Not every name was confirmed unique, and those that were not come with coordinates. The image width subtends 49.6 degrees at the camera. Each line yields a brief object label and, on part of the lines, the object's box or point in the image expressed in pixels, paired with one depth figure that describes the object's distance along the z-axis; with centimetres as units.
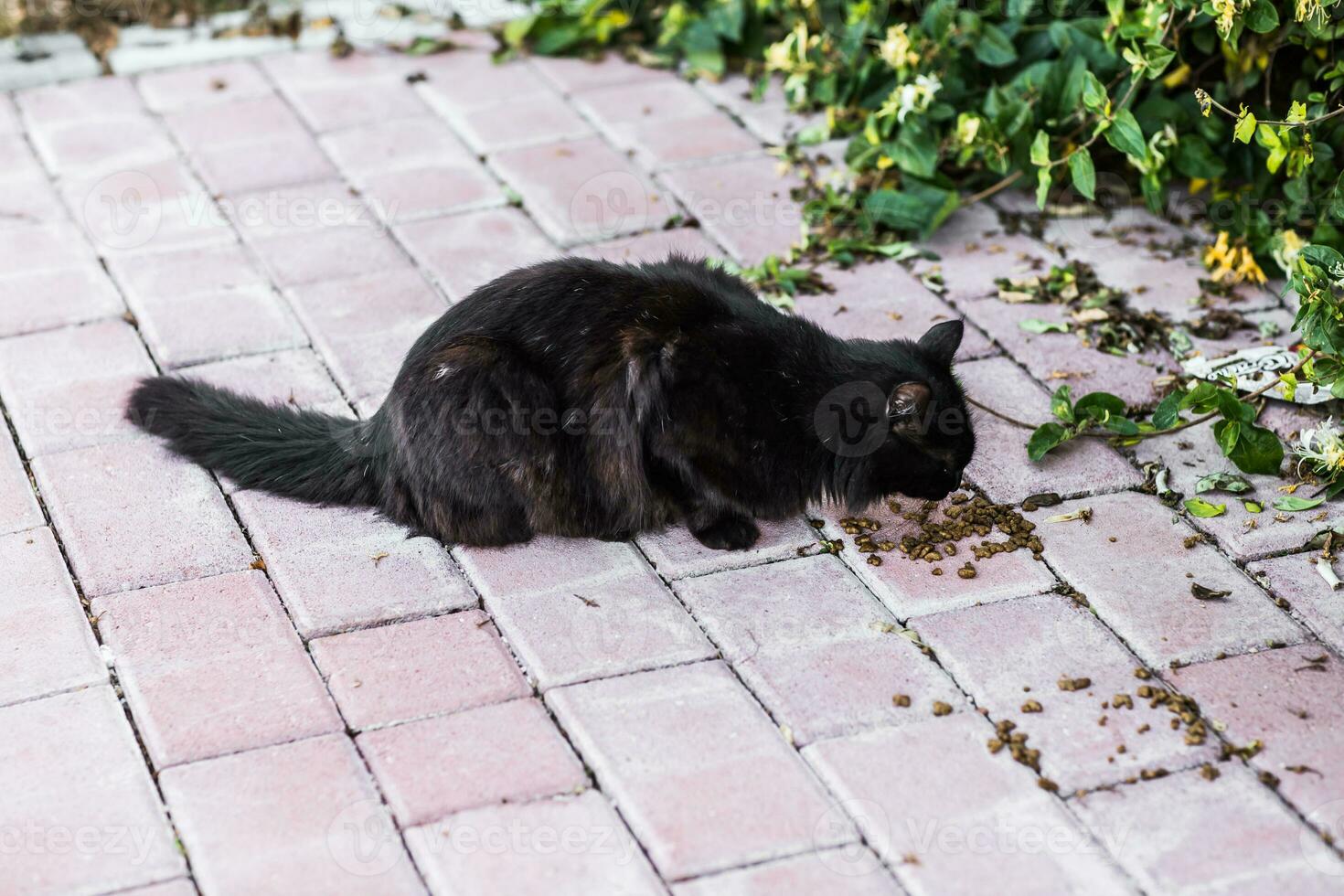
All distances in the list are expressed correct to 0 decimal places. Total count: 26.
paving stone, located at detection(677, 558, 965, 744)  302
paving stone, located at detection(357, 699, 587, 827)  279
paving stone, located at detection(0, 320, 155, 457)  388
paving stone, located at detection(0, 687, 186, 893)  262
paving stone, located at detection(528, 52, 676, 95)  581
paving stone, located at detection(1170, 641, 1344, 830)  281
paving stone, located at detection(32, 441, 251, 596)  341
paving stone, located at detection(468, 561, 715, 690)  315
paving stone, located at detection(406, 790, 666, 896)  260
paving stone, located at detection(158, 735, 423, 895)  261
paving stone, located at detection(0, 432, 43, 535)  357
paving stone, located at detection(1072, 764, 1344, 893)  261
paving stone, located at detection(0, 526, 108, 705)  307
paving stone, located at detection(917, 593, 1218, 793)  288
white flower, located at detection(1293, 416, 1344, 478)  353
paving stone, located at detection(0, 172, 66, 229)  488
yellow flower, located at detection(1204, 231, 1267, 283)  452
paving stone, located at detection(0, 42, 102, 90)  577
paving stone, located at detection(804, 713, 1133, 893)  262
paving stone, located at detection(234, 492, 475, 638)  330
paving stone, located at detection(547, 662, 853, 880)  270
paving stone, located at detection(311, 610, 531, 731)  303
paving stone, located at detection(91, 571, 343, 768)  294
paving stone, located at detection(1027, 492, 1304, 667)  321
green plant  414
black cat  333
